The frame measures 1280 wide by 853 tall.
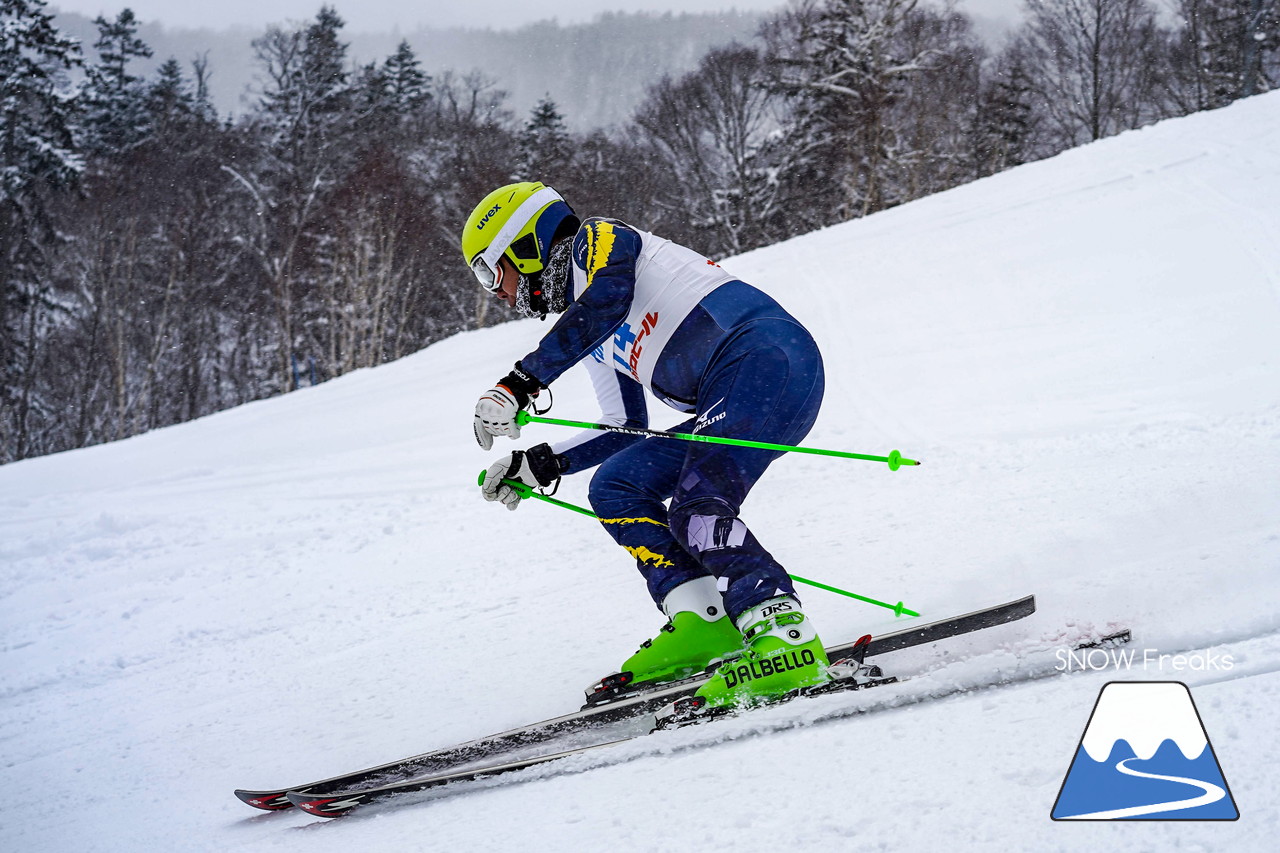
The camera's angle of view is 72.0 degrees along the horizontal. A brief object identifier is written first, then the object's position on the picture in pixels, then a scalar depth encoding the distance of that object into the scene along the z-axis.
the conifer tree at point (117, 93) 35.97
